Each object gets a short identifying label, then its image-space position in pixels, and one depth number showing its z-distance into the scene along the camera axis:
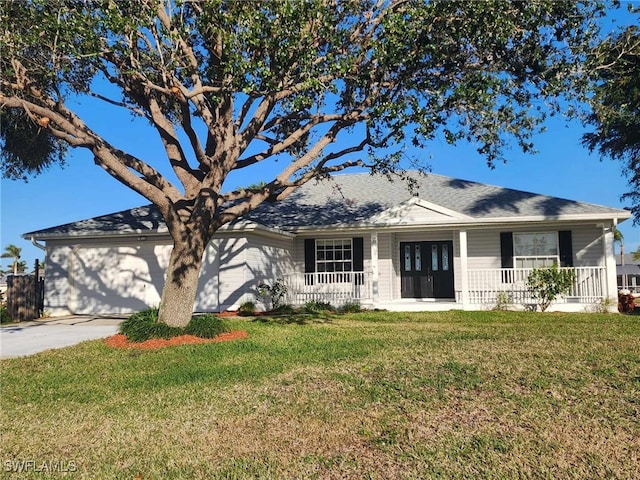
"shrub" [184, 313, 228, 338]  9.34
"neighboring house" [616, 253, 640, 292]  40.35
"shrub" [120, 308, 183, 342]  8.98
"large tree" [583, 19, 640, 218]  10.05
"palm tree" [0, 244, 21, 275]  55.22
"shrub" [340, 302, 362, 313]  15.09
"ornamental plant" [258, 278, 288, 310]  15.14
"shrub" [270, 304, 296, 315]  14.70
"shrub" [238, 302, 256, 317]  14.19
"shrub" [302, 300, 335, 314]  14.88
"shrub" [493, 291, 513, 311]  14.64
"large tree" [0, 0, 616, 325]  8.20
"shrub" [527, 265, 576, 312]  13.80
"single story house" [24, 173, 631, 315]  14.78
